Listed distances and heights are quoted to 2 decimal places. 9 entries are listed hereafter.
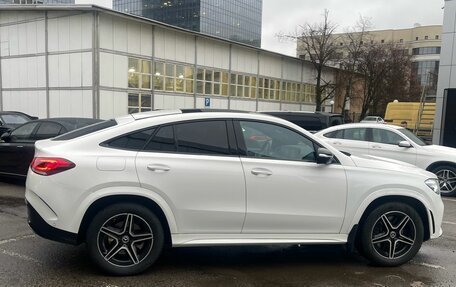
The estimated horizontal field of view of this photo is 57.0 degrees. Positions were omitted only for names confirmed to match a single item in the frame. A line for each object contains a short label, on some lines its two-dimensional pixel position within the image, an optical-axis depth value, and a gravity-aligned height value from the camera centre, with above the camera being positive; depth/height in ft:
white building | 74.49 +5.88
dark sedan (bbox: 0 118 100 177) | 28.35 -3.35
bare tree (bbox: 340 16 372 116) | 151.09 +14.22
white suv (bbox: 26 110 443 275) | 13.23 -3.10
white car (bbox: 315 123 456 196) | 30.55 -3.42
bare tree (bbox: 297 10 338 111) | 140.46 +16.68
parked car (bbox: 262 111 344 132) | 45.83 -2.19
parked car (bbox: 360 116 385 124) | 148.78 -6.10
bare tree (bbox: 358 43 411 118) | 150.92 +10.30
